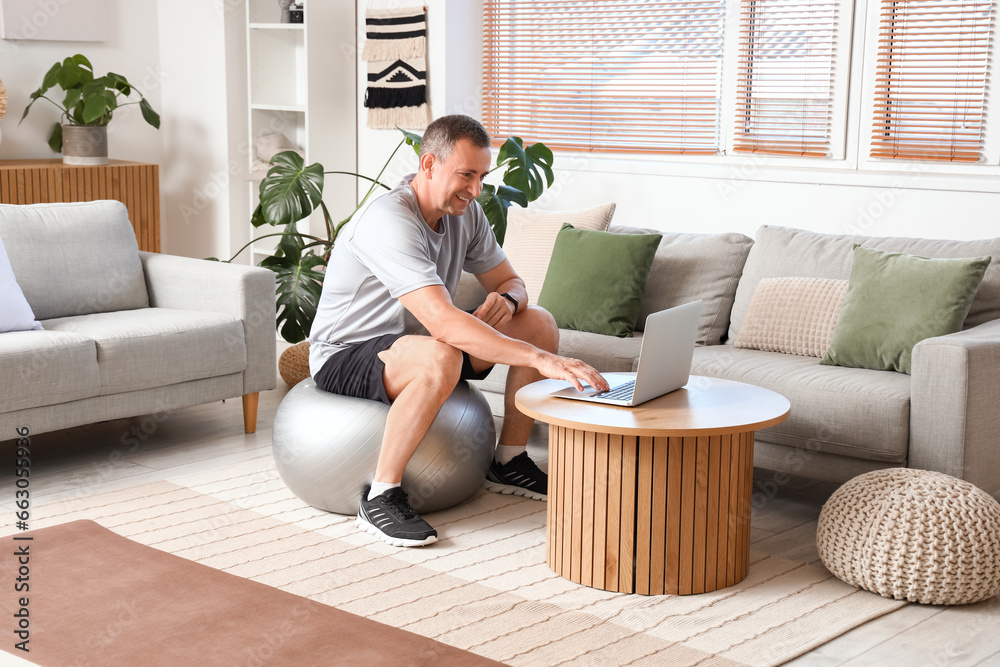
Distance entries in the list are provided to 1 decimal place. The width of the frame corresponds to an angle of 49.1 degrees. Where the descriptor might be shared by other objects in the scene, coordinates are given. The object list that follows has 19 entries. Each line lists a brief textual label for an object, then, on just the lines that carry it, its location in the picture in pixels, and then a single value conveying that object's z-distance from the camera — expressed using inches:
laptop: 101.9
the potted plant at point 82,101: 212.2
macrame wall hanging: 212.2
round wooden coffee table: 100.4
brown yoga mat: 87.9
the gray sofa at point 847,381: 114.3
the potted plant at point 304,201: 176.9
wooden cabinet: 205.2
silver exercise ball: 119.1
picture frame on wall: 217.0
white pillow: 140.0
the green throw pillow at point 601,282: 151.4
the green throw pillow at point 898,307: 127.0
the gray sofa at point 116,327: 133.6
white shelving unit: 221.1
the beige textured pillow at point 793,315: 138.3
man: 114.3
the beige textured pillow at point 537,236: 165.9
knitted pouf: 98.5
